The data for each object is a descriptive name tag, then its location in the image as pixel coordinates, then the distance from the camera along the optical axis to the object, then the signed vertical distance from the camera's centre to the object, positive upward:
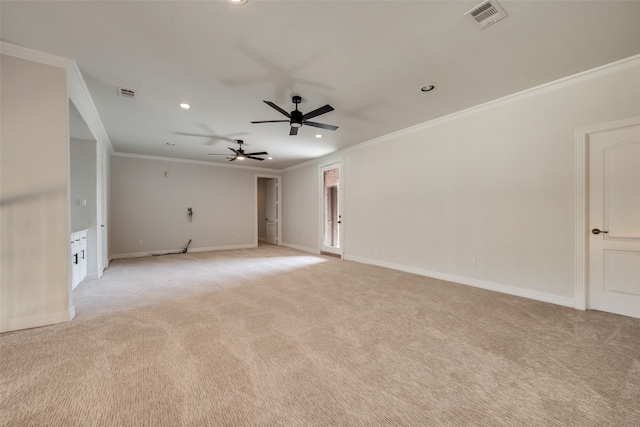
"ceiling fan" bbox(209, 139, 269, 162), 5.57 +1.30
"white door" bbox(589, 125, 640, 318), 2.73 -0.11
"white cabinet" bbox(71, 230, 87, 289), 3.72 -0.66
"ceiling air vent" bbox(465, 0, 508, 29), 1.99 +1.61
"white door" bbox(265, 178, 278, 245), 9.10 +0.12
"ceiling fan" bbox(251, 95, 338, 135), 3.18 +1.26
